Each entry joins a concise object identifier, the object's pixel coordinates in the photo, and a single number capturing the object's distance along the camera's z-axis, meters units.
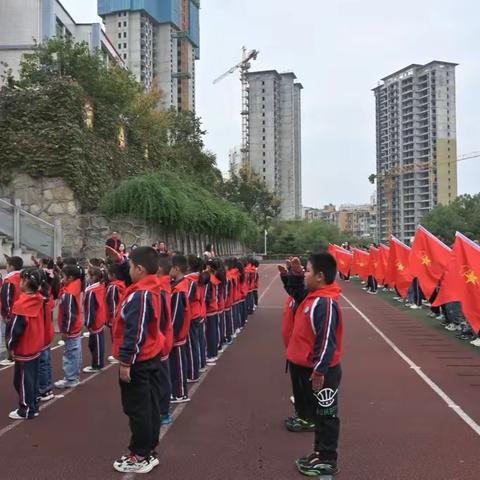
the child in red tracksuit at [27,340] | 5.70
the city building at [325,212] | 157.12
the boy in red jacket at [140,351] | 4.36
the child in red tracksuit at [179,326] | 6.15
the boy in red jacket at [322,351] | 4.39
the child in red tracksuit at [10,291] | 7.24
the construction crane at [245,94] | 99.06
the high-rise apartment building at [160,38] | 99.75
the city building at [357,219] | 144.75
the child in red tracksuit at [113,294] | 8.15
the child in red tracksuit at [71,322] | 7.17
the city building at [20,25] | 44.38
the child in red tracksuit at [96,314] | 7.79
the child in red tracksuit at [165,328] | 4.79
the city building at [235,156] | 99.25
